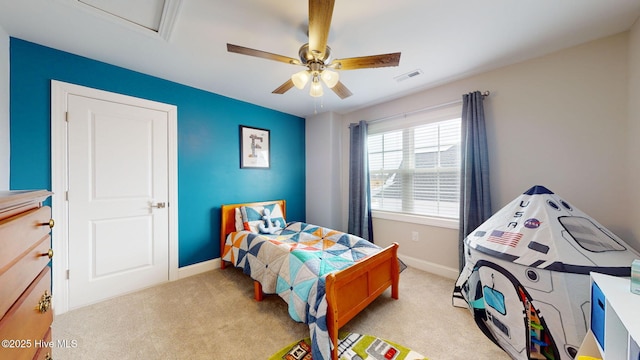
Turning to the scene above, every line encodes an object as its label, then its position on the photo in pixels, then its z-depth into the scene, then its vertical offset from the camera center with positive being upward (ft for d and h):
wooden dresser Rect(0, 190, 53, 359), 2.09 -1.11
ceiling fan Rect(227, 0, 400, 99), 3.95 +2.83
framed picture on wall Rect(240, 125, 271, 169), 10.71 +1.56
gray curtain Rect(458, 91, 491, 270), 7.63 +0.31
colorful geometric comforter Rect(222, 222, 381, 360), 5.09 -2.49
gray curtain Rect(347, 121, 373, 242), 10.91 -0.35
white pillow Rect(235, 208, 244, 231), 9.65 -1.83
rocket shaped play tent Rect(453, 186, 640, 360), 4.30 -2.01
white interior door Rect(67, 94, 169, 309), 6.84 -0.67
